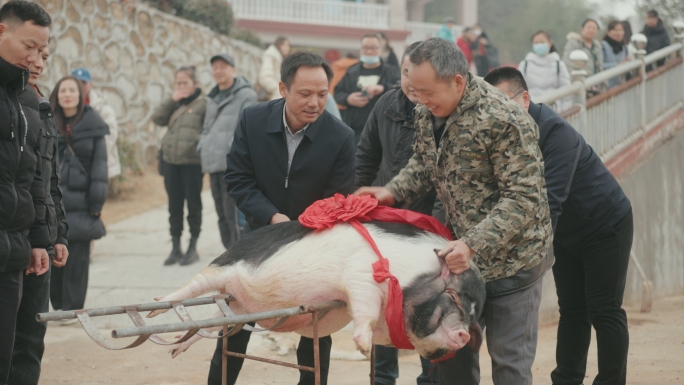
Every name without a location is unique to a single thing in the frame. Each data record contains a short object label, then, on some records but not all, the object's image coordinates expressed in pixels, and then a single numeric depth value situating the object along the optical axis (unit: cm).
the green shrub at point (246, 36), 1698
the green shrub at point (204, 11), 1481
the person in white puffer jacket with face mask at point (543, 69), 828
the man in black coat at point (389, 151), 421
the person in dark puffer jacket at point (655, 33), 1094
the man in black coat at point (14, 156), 321
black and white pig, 295
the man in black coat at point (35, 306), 363
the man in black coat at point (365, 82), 738
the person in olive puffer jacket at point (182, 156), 771
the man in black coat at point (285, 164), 370
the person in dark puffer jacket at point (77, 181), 598
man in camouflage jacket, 295
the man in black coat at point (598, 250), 398
